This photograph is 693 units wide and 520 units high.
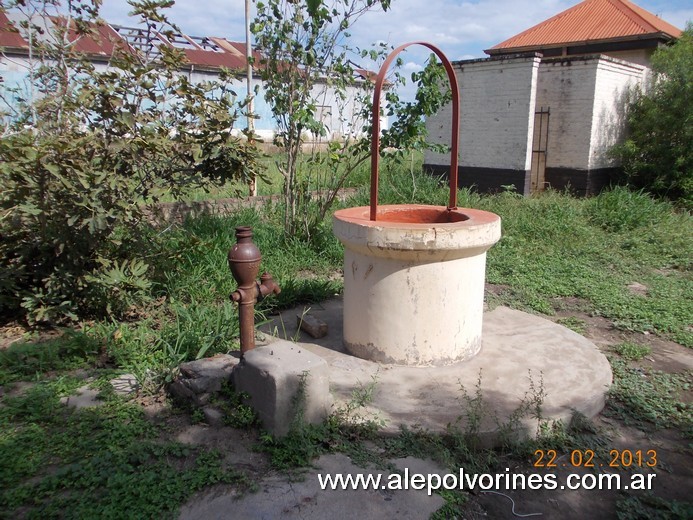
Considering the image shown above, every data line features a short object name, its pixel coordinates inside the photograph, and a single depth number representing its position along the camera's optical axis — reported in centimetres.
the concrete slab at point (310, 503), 229
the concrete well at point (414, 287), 330
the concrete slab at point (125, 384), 325
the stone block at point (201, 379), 302
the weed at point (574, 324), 459
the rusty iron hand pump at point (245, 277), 315
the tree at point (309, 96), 564
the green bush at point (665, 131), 1017
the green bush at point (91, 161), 379
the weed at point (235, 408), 287
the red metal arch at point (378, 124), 358
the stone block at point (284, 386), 273
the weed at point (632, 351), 404
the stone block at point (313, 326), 406
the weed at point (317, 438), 265
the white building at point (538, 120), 1038
